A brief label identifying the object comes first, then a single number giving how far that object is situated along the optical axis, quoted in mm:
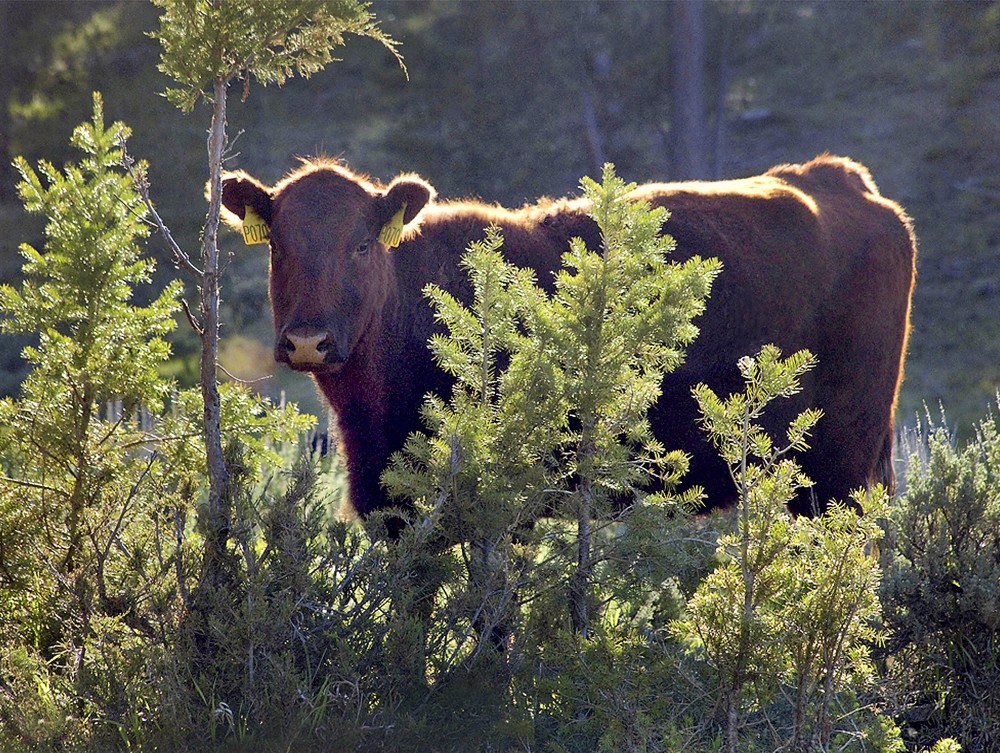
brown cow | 11711
